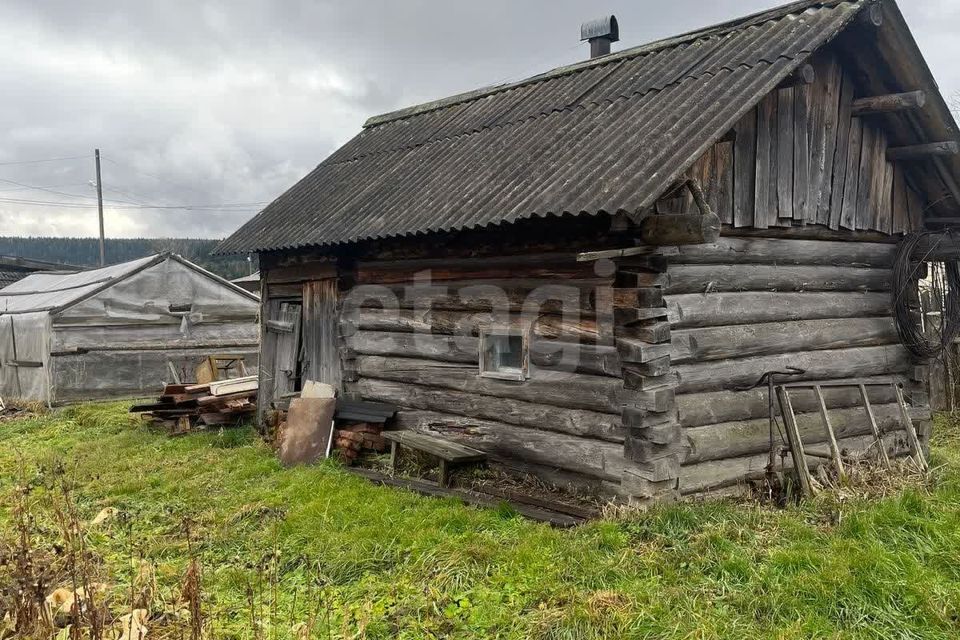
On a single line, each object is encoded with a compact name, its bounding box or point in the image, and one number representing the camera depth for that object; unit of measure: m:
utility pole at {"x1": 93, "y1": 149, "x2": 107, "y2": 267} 34.49
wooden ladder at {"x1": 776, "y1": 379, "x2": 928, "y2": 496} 6.38
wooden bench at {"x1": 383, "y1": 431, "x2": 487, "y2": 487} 7.38
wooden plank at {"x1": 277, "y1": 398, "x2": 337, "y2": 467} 8.99
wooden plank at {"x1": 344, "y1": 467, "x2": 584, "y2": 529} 6.29
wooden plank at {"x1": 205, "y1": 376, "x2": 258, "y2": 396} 11.83
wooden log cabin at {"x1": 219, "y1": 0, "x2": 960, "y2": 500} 6.34
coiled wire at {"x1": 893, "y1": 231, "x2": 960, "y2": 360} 8.55
